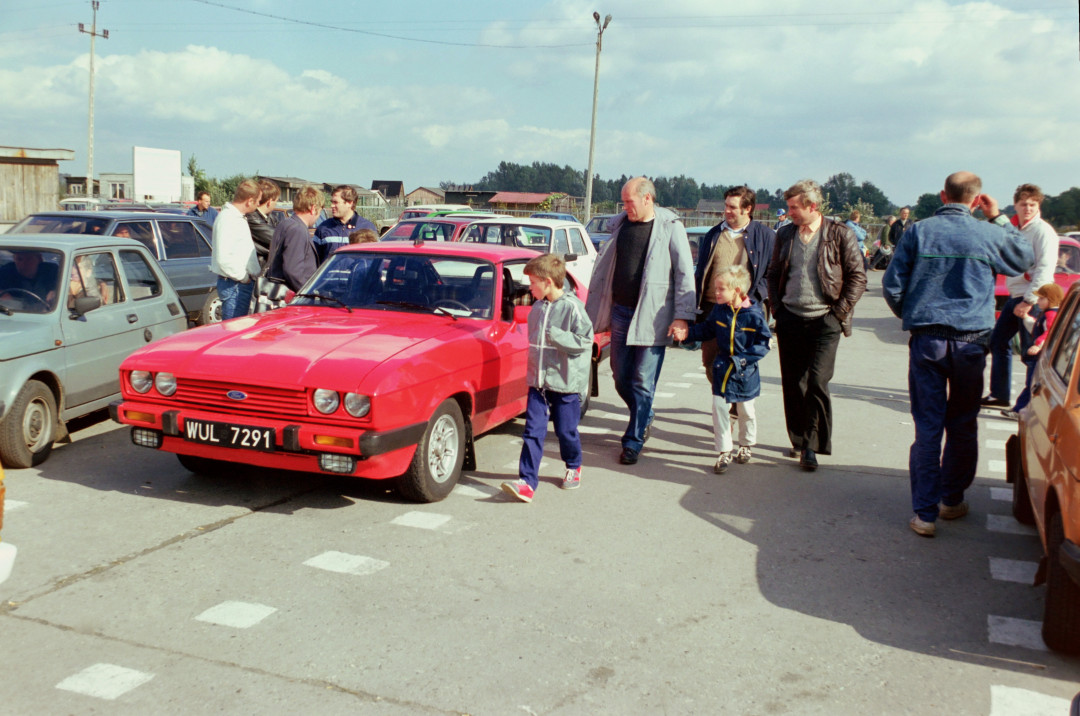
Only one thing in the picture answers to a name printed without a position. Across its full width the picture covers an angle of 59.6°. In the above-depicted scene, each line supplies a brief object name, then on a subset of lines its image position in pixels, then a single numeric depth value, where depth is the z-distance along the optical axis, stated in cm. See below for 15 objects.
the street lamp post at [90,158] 4434
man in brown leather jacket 651
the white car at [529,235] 1338
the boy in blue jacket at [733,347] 663
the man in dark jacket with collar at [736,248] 746
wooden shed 2434
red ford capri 515
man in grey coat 666
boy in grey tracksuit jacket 582
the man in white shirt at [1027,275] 784
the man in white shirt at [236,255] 825
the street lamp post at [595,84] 3680
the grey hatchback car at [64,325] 629
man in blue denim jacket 526
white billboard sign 4012
